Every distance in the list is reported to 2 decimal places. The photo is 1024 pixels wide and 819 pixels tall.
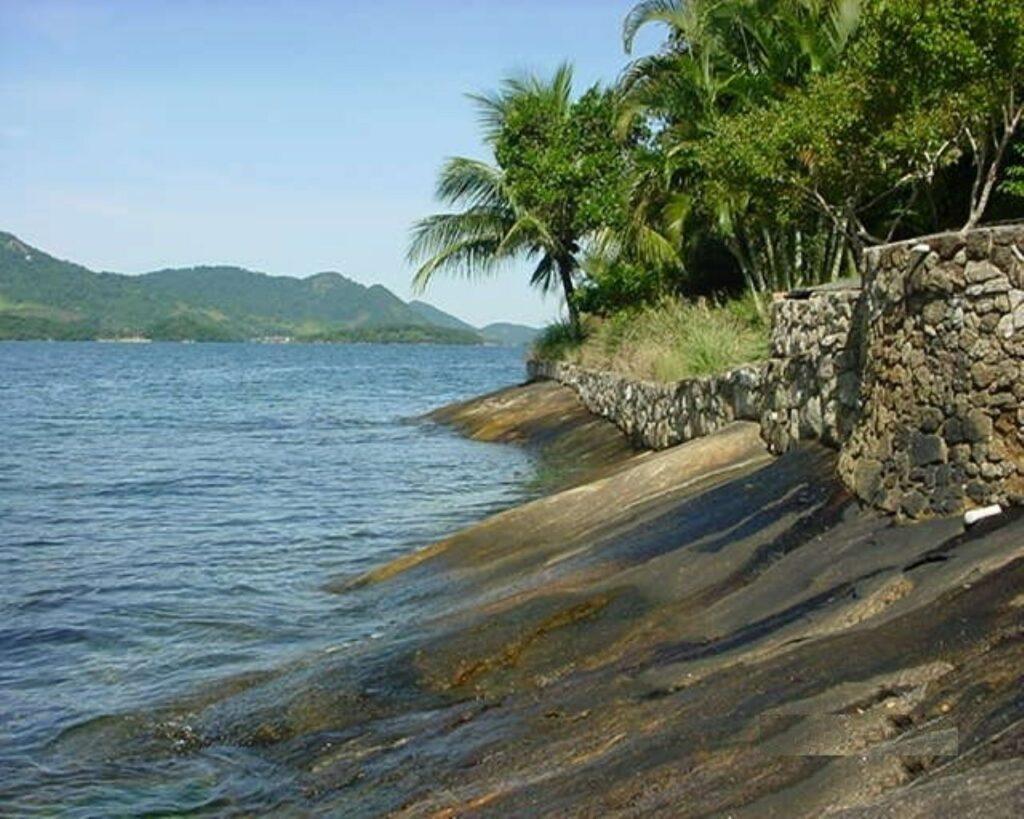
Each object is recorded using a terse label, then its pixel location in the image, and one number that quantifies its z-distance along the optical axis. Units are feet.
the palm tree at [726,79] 79.61
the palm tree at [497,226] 115.96
